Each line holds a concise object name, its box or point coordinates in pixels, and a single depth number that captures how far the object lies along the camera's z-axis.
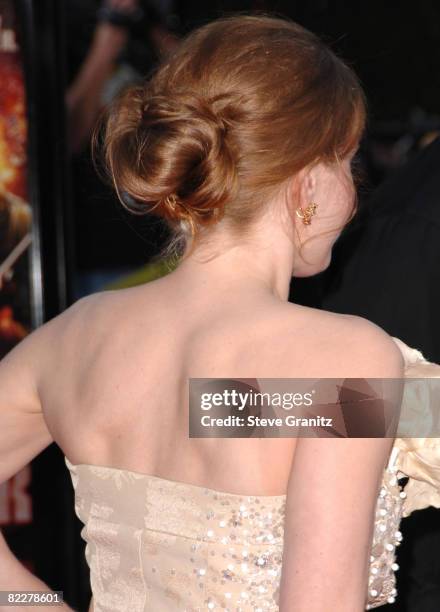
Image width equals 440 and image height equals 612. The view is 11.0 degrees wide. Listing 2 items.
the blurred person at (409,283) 2.57
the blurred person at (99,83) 4.08
